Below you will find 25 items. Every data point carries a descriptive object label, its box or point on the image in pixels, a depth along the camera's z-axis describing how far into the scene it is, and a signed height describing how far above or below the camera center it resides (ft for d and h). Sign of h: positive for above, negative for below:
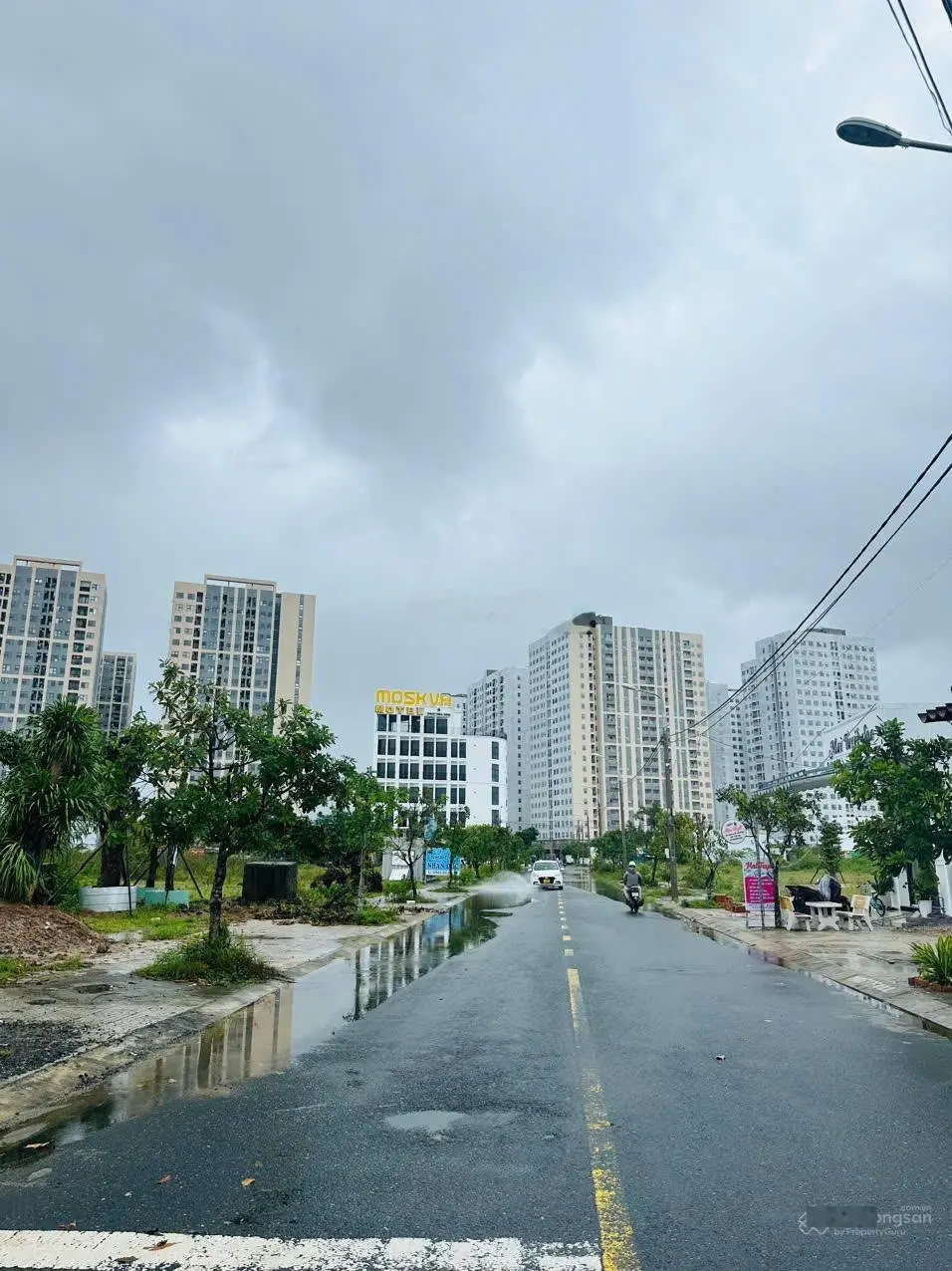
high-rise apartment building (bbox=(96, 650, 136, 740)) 527.81 +92.23
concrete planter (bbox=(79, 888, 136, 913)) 83.10 -5.48
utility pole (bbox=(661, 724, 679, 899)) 126.52 +6.27
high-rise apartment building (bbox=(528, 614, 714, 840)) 522.06 +70.73
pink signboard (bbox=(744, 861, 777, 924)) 81.87 -3.41
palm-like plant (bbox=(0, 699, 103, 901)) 61.26 +2.92
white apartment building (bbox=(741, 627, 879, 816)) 485.97 +82.83
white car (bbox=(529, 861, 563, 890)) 183.42 -6.49
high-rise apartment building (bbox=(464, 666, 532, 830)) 615.57 +74.16
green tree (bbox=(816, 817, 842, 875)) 95.35 +0.01
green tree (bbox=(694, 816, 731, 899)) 131.44 -0.67
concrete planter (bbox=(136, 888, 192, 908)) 90.45 -5.70
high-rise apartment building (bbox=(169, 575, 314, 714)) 470.39 +105.22
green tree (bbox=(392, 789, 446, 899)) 123.24 +3.11
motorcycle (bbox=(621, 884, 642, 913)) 101.96 -5.92
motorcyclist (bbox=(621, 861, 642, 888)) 104.17 -3.85
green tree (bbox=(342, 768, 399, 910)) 88.33 +2.07
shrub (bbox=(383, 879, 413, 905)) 120.36 -6.77
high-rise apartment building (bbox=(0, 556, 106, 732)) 424.87 +95.66
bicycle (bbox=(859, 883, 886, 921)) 84.99 -5.57
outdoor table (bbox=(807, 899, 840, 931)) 75.66 -5.60
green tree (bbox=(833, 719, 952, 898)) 68.13 +4.00
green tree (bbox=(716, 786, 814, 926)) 83.61 +3.06
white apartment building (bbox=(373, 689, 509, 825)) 360.69 +35.56
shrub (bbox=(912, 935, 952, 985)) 40.73 -5.13
